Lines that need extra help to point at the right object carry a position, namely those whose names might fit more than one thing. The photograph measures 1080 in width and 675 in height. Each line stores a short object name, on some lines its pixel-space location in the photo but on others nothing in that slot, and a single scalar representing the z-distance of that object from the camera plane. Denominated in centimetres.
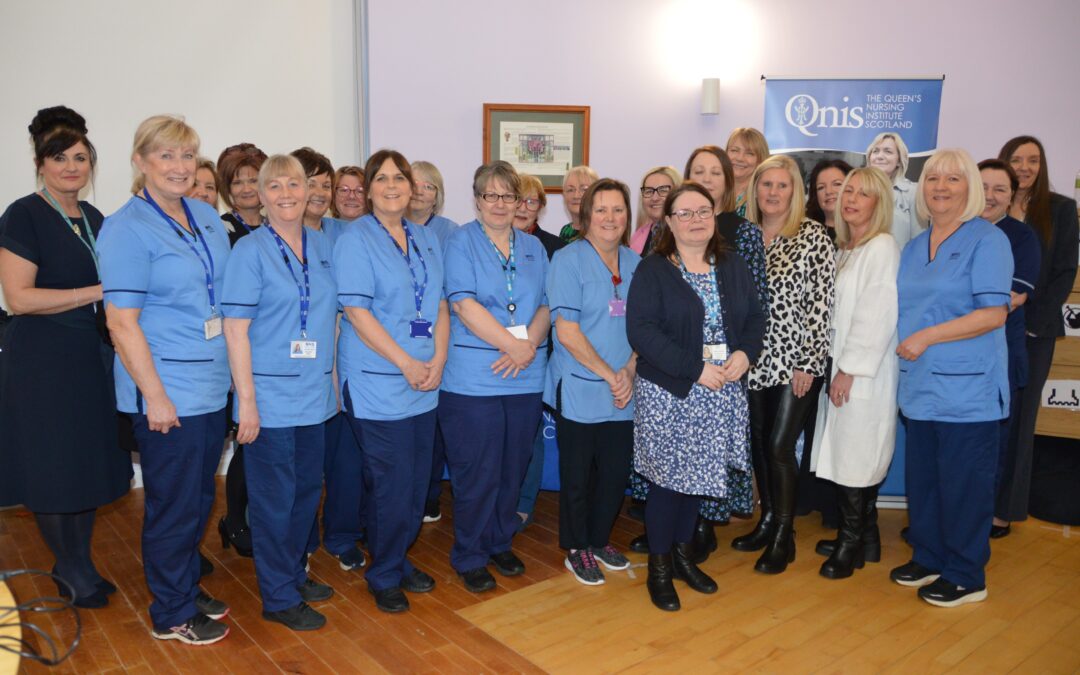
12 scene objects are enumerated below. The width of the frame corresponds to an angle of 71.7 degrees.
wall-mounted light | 537
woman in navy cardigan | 276
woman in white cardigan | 303
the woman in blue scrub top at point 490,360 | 293
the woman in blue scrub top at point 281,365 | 250
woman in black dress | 267
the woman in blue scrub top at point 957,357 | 289
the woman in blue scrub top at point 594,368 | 295
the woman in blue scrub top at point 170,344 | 235
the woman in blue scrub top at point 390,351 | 271
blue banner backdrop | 519
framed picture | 527
